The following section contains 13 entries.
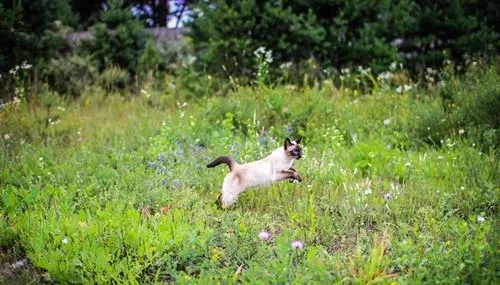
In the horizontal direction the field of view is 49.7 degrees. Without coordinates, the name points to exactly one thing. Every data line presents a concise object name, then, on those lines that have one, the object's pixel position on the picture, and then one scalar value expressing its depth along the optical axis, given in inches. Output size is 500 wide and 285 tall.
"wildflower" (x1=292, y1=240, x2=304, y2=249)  134.8
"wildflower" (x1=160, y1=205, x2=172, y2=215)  174.9
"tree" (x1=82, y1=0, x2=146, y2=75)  505.0
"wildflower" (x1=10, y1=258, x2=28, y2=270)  153.2
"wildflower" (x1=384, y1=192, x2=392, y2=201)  183.0
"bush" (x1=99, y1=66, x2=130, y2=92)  422.8
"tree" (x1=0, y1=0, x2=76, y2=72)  376.2
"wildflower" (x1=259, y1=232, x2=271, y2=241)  142.4
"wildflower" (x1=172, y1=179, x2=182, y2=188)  199.5
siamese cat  176.4
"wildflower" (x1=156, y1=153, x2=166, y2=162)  223.6
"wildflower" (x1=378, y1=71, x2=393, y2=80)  339.3
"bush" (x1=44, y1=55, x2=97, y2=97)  417.4
